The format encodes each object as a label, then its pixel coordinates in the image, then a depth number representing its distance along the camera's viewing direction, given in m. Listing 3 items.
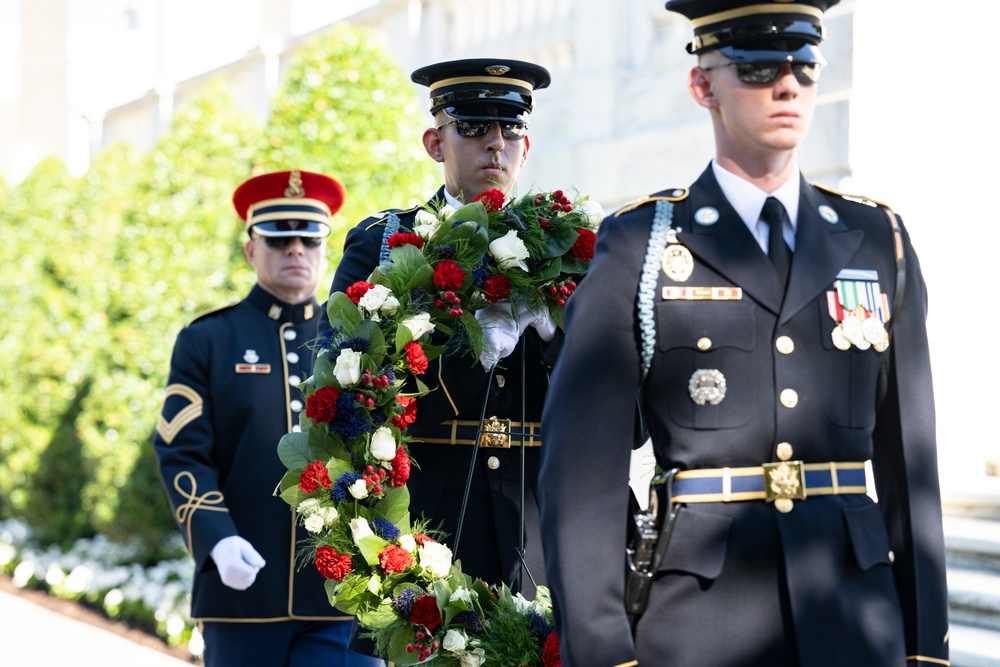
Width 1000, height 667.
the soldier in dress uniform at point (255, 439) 9.86
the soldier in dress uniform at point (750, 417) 4.97
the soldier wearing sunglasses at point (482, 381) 7.22
